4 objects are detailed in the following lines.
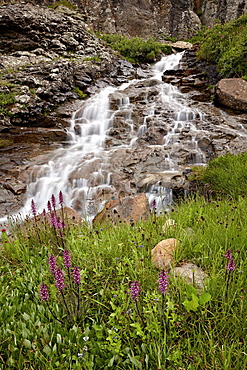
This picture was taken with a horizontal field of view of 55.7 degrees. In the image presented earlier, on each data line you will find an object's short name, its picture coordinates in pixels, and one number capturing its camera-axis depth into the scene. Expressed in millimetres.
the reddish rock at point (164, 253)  2432
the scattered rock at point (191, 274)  2111
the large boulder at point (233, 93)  11109
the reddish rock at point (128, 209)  4559
